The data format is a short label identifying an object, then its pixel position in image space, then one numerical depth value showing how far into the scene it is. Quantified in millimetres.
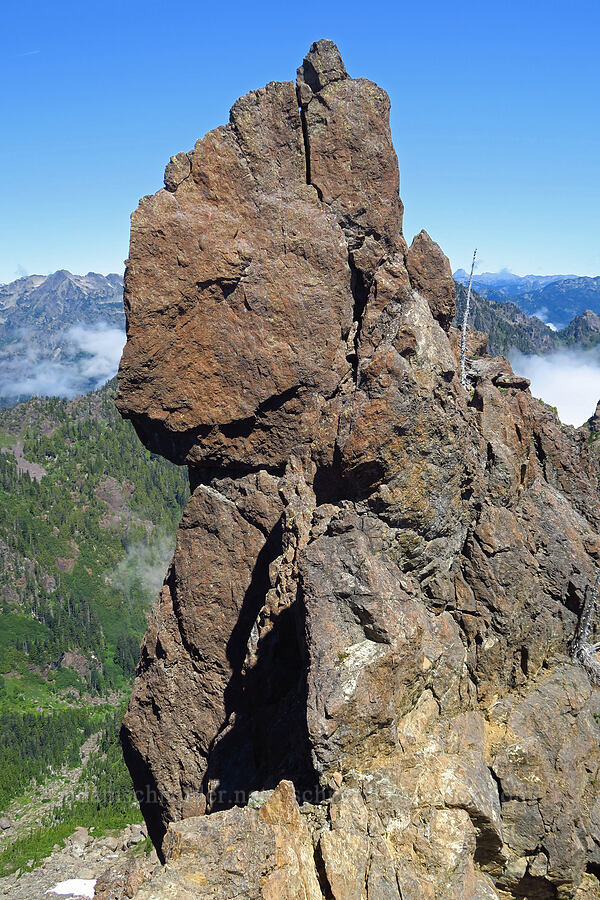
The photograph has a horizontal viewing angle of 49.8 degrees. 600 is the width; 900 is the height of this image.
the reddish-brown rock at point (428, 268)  33125
